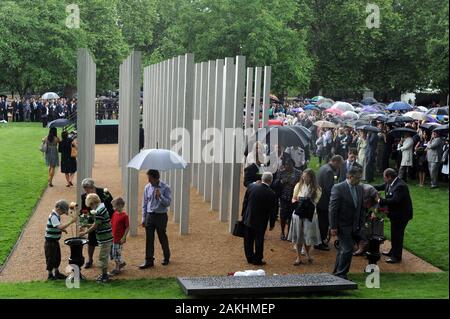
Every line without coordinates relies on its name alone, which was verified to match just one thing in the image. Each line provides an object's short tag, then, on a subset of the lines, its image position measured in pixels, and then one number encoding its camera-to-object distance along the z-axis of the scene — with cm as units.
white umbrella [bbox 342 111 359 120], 2914
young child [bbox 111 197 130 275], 1120
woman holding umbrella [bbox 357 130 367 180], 2133
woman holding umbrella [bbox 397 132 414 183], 2017
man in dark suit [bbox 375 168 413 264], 1193
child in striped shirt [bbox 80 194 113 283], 1061
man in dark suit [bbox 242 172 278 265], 1192
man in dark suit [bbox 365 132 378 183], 2123
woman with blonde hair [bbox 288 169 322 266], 1214
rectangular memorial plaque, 922
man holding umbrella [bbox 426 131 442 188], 1895
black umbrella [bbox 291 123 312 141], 1664
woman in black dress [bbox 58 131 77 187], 1991
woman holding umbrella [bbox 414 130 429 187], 1973
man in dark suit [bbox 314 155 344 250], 1296
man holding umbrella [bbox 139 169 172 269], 1184
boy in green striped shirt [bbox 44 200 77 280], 1070
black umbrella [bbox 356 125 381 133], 2150
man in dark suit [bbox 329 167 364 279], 1020
